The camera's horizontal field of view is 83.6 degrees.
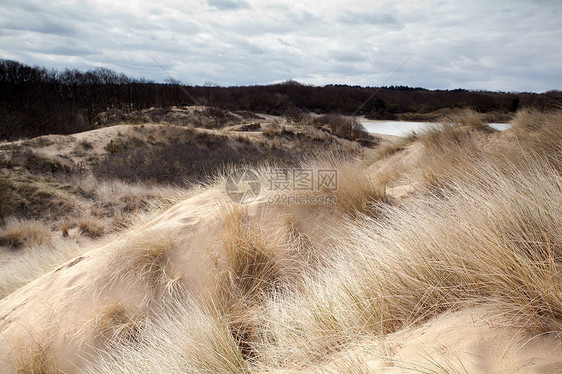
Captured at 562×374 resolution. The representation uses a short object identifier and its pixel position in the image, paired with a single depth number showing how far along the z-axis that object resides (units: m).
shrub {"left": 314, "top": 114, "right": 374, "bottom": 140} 23.47
